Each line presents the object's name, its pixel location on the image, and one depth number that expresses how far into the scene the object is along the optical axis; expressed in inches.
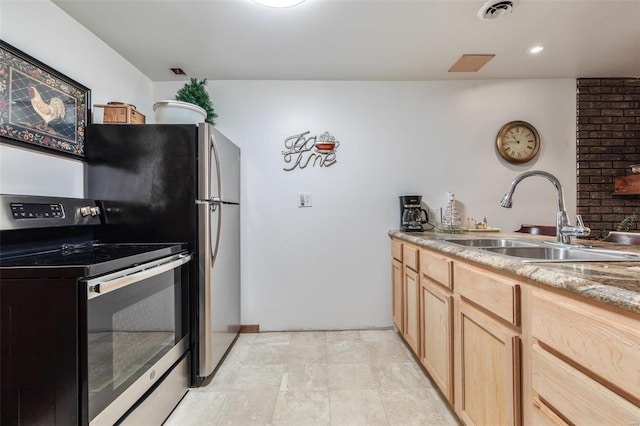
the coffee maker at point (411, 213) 99.5
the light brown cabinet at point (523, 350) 25.7
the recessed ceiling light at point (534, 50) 85.7
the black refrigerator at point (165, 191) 70.5
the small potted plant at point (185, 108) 78.7
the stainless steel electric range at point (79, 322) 40.1
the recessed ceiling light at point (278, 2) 61.2
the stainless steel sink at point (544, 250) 43.3
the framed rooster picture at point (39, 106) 55.9
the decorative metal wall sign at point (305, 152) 104.9
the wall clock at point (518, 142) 106.3
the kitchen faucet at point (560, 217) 55.4
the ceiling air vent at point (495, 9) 65.9
